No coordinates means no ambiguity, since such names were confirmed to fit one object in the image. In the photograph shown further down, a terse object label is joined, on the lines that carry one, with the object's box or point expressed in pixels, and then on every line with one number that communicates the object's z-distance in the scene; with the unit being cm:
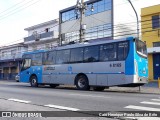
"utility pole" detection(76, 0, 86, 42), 2528
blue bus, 1698
